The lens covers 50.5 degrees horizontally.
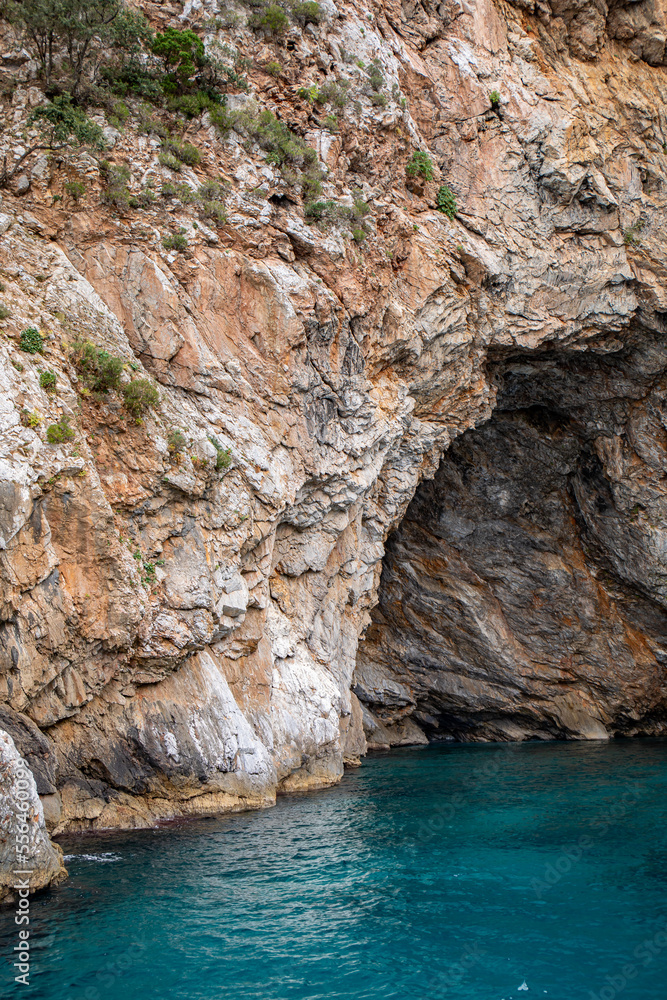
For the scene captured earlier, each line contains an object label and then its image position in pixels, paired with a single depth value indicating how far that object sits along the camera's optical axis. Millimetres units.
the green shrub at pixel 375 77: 22955
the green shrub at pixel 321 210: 21781
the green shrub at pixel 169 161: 19781
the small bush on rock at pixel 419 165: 23922
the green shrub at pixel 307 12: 22156
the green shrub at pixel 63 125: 18759
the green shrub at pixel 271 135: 21156
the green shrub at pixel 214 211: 20125
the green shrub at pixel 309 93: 22312
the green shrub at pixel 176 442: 17797
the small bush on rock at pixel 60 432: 15180
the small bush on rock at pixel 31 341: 15914
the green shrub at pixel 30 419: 14870
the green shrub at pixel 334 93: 22469
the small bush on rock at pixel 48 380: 15734
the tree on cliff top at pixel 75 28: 18484
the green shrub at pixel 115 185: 18984
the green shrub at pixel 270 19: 21891
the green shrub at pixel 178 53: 20453
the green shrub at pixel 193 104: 20641
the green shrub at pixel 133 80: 20109
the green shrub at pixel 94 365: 16781
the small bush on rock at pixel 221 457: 18531
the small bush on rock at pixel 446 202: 24469
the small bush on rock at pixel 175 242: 19344
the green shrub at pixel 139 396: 17156
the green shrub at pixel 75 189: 18625
